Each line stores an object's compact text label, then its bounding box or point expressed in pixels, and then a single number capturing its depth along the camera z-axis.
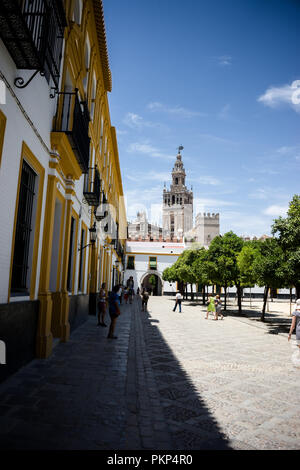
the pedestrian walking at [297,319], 7.99
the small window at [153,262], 50.92
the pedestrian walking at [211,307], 18.02
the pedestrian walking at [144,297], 20.49
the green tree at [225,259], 19.96
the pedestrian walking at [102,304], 12.09
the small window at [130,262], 50.85
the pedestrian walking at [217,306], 17.99
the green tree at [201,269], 21.17
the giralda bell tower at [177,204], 114.50
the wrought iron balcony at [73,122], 7.46
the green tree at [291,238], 11.29
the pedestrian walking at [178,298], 20.38
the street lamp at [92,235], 12.44
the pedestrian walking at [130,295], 29.66
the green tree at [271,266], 12.03
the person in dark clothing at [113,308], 9.30
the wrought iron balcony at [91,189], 11.44
